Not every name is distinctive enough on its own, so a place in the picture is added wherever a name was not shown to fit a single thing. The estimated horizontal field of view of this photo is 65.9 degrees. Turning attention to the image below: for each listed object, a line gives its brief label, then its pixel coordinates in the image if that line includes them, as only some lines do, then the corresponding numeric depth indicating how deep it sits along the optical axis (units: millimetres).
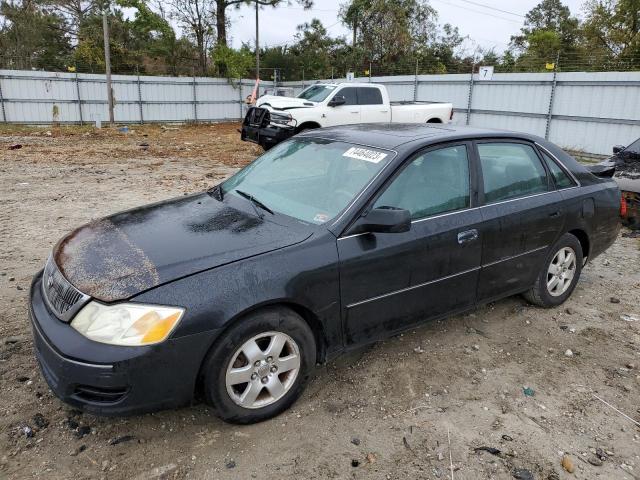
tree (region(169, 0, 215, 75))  29000
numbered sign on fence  16047
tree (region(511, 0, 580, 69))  29475
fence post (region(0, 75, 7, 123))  19875
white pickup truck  12000
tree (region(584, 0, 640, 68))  25609
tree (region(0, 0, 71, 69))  29672
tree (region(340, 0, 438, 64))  31922
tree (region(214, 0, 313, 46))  29031
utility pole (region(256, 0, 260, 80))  28741
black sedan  2396
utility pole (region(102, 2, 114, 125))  18969
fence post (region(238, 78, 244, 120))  26188
